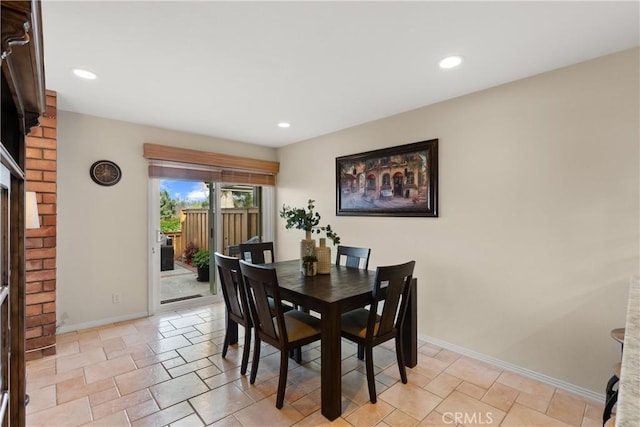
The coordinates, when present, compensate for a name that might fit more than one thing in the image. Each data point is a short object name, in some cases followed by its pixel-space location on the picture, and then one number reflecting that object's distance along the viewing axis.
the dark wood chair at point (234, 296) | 2.36
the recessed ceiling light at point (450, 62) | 2.16
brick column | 2.73
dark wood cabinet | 0.75
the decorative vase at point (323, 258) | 2.76
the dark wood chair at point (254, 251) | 3.40
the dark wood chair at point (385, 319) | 2.09
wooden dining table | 1.94
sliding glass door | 3.93
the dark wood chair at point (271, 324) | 2.04
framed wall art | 3.07
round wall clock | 3.44
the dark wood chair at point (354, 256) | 3.03
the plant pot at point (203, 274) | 4.75
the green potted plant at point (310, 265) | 2.71
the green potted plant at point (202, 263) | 4.65
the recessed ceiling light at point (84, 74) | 2.36
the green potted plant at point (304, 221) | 2.84
